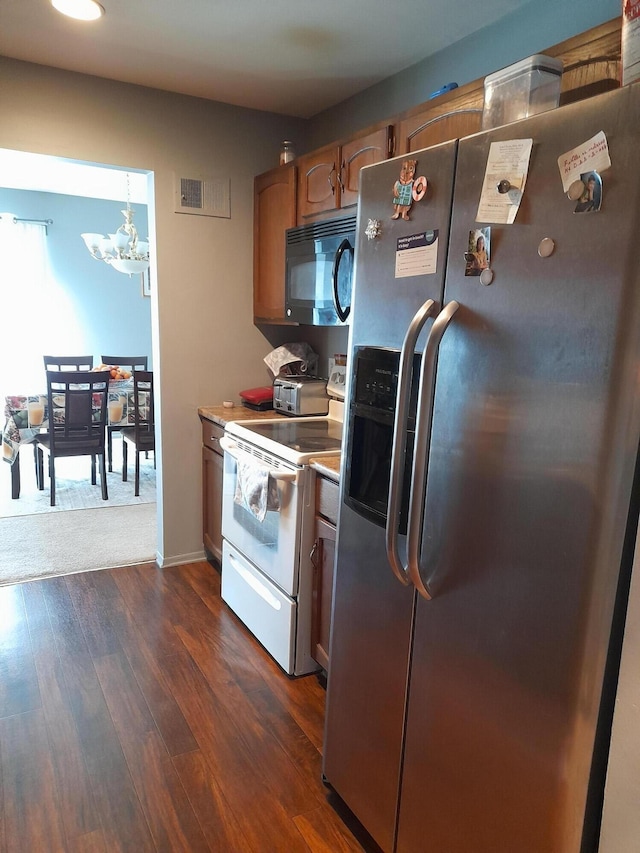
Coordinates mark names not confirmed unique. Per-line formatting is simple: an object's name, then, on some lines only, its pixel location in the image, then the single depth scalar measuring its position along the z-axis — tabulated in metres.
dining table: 4.25
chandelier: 4.82
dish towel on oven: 2.26
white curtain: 5.96
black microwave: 2.45
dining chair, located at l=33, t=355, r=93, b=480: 5.45
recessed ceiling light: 2.04
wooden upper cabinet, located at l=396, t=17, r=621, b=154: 1.42
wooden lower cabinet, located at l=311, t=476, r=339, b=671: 2.10
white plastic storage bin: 1.21
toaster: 3.02
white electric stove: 2.20
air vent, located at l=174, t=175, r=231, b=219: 3.02
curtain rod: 5.95
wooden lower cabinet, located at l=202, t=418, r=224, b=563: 3.07
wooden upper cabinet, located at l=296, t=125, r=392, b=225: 2.24
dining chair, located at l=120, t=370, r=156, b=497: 4.46
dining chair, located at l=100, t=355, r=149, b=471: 5.72
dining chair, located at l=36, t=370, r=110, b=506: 4.22
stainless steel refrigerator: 0.95
